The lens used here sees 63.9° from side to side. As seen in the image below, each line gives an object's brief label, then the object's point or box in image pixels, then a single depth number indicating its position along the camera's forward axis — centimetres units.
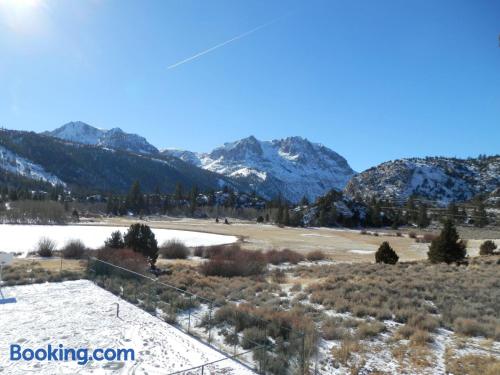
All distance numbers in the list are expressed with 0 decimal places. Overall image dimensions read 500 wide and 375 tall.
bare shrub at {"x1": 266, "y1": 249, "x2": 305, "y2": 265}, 3675
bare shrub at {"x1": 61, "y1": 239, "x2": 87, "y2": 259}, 3450
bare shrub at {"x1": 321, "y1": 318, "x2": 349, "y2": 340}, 1149
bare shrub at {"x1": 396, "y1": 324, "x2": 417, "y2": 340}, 1174
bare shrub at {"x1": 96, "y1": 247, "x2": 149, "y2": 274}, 2225
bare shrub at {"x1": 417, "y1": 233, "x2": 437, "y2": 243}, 6675
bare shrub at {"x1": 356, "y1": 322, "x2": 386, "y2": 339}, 1166
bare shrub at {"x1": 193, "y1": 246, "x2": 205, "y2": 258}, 4080
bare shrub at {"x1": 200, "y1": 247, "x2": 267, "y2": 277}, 2623
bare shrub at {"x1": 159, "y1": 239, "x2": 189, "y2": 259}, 3847
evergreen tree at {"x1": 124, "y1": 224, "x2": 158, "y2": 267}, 2939
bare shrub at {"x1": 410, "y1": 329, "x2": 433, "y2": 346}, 1108
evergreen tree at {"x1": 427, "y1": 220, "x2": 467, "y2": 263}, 3164
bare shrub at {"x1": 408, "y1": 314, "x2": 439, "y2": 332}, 1224
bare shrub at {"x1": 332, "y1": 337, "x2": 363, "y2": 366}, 998
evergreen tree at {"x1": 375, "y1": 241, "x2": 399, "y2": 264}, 3269
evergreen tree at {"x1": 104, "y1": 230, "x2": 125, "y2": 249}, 3075
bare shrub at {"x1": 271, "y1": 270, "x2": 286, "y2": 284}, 2293
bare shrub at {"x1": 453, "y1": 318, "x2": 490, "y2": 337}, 1200
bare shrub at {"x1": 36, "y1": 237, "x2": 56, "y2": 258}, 3481
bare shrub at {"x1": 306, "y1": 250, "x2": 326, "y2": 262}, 3962
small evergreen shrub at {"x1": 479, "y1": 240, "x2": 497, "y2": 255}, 4242
